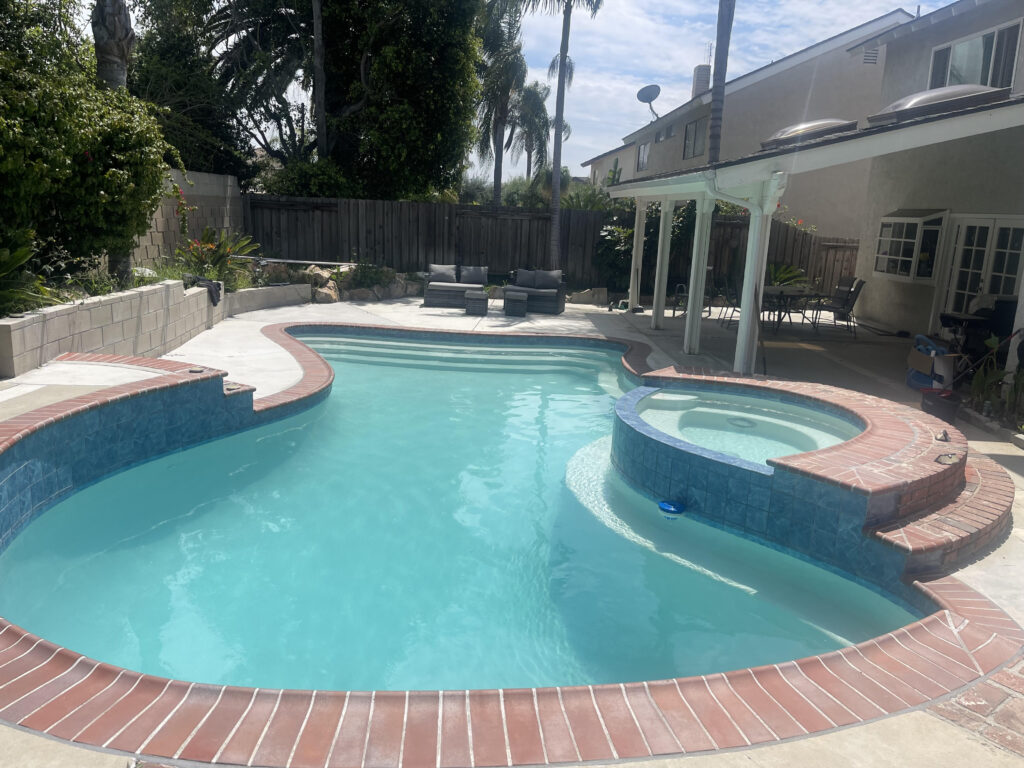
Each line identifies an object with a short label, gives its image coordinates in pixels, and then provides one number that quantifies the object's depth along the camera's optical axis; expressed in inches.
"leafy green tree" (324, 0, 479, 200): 748.0
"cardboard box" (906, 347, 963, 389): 296.8
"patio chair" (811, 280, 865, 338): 510.9
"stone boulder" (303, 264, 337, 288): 592.7
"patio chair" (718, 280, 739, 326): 542.1
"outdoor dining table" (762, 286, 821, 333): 499.2
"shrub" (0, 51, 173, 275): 287.0
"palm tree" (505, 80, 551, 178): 1256.8
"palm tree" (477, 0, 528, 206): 888.6
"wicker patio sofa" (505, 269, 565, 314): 581.9
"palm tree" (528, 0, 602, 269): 647.1
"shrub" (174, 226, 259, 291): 478.0
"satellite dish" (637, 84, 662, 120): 1022.8
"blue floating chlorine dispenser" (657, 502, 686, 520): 222.2
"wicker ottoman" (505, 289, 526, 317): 560.4
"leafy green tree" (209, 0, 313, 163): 787.4
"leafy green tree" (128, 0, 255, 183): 757.9
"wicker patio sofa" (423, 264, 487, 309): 593.0
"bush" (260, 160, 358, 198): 768.3
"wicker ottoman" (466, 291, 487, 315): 555.8
